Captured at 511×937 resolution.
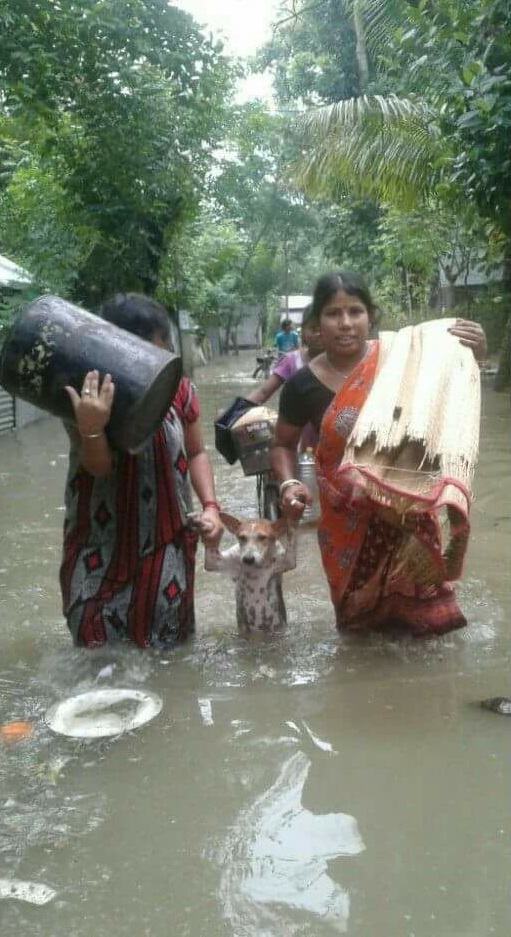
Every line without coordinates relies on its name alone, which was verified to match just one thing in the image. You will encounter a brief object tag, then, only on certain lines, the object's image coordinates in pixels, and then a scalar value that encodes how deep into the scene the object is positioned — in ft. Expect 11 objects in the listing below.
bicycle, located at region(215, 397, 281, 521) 15.28
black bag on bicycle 15.35
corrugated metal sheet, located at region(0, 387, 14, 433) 40.45
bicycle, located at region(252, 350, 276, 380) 65.65
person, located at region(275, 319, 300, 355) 61.98
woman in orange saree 10.53
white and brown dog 11.87
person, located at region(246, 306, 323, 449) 15.94
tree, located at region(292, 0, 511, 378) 21.76
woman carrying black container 10.64
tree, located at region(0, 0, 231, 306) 25.21
